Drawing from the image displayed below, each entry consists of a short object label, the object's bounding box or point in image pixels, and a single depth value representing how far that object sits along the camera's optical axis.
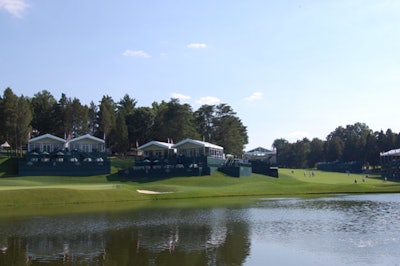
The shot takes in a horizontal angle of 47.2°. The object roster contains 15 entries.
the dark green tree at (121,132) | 115.75
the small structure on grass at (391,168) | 113.21
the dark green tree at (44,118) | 117.80
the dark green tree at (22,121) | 98.31
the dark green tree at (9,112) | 96.62
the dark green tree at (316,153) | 183.65
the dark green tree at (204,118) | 128.88
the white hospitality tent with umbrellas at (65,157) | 86.31
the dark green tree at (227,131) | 122.25
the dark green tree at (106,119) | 116.88
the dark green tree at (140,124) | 128.50
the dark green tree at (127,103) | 151.11
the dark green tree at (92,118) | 136.46
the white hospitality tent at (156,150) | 96.31
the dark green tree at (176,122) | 110.94
